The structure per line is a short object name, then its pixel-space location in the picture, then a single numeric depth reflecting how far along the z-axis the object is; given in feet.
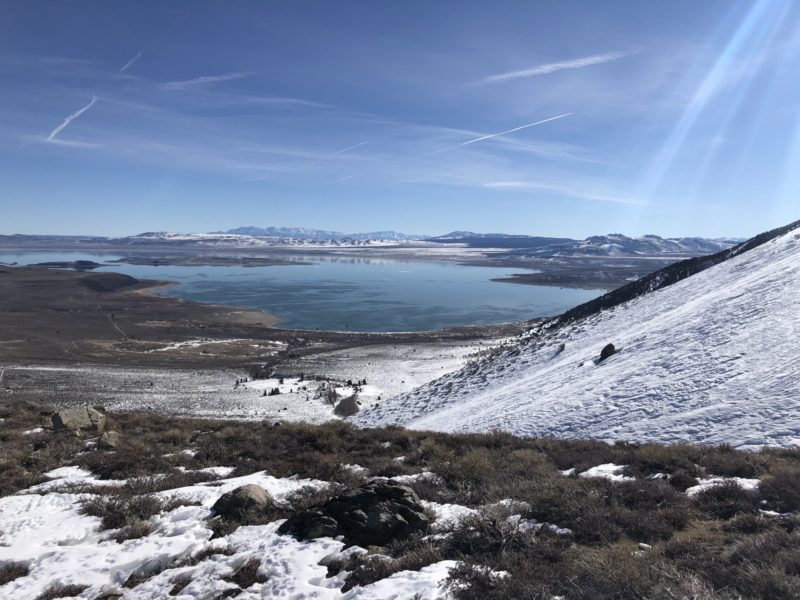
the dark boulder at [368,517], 21.02
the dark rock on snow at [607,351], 69.00
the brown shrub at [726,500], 21.35
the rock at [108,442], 38.11
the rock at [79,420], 44.86
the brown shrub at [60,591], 18.42
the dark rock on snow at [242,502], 24.17
